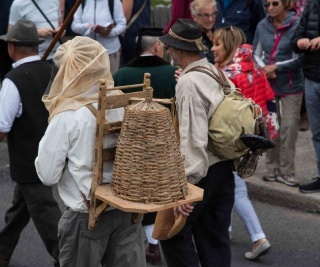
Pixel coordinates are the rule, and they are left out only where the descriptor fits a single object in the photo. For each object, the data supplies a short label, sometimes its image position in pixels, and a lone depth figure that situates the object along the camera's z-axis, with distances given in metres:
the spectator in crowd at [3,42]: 12.94
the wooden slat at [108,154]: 5.91
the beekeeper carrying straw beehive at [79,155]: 5.95
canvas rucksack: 6.74
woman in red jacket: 8.13
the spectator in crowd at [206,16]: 9.79
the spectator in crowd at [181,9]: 11.78
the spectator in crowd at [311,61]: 9.88
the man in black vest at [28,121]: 7.69
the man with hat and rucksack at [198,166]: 6.66
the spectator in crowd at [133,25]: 12.92
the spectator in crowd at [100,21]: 11.91
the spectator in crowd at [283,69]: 10.41
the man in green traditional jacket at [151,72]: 8.23
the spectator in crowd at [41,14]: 11.64
